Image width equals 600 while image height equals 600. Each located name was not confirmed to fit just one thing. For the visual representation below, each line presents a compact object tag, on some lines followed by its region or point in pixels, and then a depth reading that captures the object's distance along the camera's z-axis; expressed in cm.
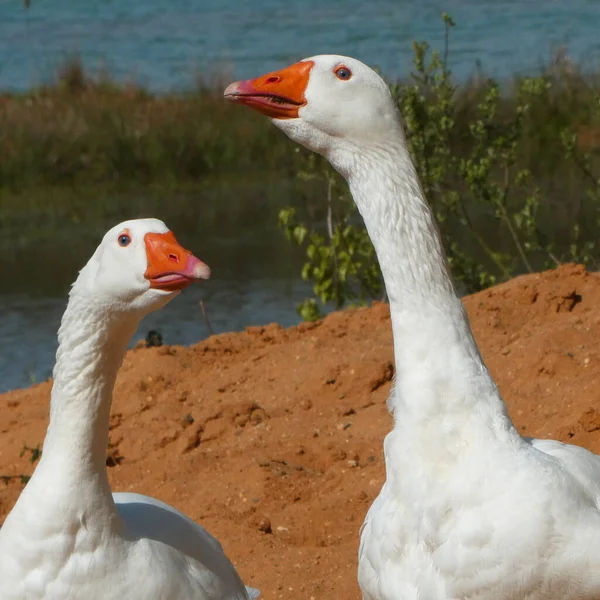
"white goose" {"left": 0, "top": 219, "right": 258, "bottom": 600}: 849
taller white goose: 752
